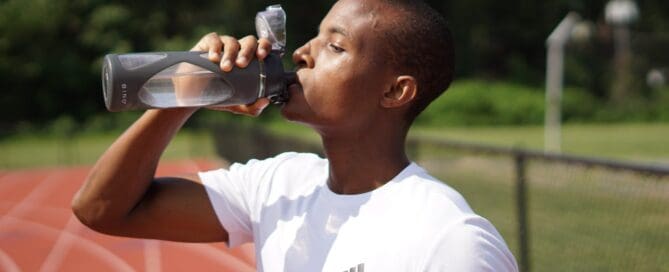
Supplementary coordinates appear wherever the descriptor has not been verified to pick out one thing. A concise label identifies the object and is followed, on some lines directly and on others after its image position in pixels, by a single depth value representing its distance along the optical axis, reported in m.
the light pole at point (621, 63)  35.89
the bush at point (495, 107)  30.70
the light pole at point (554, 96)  20.41
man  1.48
